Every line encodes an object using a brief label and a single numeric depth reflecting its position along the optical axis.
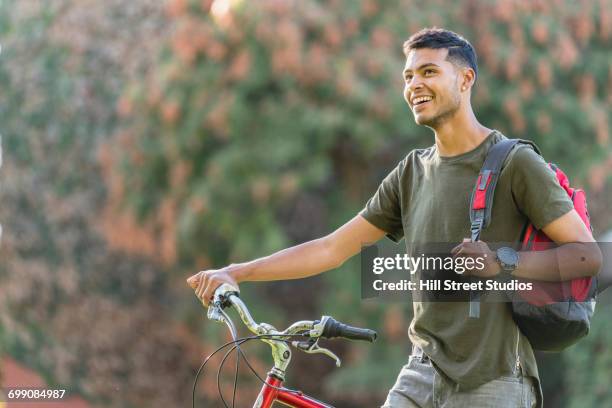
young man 6.23
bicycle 6.18
